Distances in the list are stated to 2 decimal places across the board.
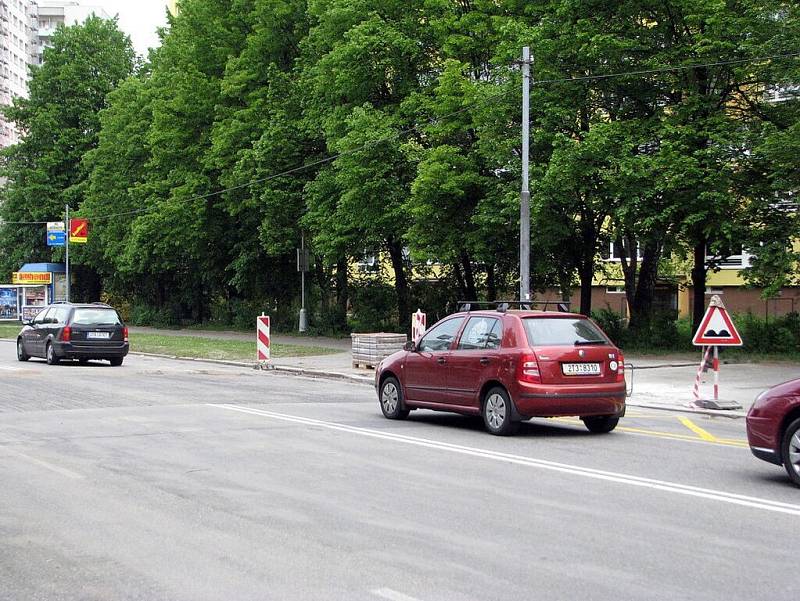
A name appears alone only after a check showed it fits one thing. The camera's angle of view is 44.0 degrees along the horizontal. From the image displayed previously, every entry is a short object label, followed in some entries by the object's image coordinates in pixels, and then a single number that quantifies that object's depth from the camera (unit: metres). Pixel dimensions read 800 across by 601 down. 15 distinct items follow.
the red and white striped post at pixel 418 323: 24.55
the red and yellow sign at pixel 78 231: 52.09
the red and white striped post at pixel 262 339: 25.86
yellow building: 41.28
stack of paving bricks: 25.08
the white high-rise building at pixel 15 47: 122.56
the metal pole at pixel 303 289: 42.47
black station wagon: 26.36
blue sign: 54.03
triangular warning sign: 16.45
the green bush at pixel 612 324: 31.83
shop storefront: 61.03
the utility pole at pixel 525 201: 24.33
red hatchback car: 11.88
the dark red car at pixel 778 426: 8.62
